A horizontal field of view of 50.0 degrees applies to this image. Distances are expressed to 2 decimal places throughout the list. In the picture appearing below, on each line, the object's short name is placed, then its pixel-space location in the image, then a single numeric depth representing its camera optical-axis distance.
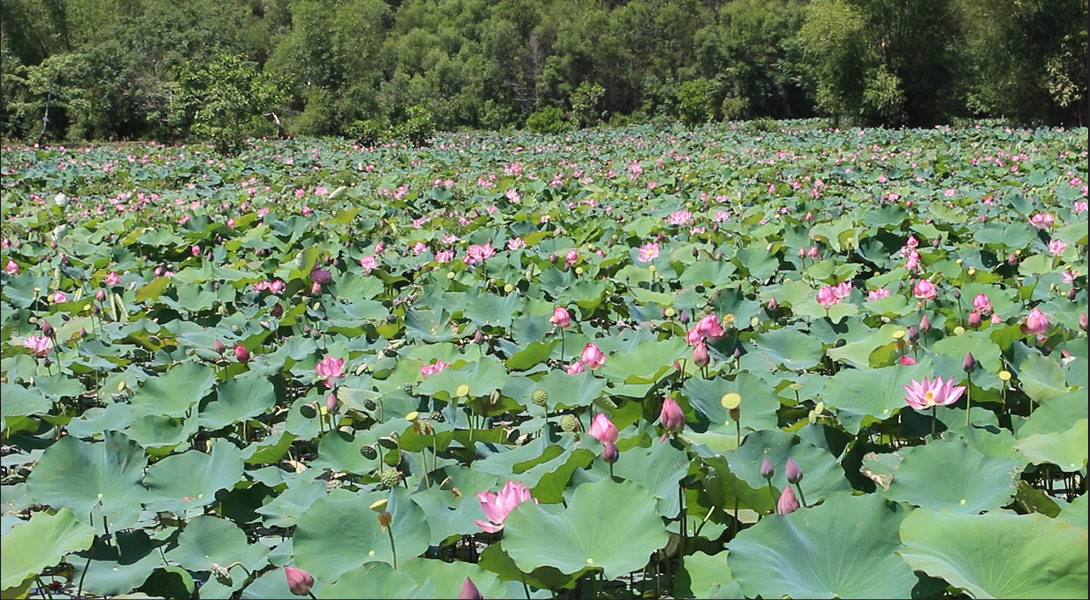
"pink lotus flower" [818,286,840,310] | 6.72
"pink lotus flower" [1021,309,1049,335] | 5.46
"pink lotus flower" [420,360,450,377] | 5.57
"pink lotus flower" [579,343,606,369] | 5.48
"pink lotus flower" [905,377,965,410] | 4.38
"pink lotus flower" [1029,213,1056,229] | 10.07
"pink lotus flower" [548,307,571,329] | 6.10
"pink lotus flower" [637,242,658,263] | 9.11
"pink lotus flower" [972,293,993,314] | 6.16
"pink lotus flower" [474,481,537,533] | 3.77
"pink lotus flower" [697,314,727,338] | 5.68
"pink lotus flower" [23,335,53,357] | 6.31
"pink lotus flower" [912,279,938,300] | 6.43
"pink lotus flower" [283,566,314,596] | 3.53
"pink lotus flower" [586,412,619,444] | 4.22
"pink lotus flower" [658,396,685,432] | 4.29
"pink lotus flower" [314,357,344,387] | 5.61
